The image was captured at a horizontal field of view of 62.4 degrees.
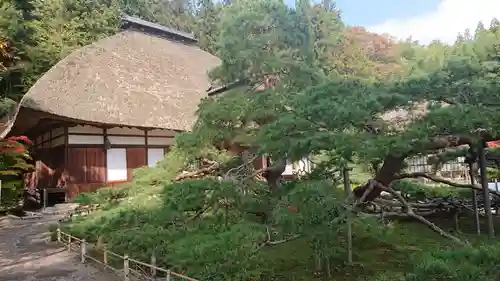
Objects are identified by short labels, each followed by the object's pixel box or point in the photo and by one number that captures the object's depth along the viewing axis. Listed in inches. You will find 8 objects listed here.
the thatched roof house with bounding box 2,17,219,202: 491.8
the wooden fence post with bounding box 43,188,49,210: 505.4
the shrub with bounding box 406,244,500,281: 113.2
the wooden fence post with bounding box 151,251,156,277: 178.8
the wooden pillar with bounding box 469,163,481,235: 282.2
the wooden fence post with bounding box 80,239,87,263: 254.7
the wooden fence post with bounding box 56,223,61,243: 315.6
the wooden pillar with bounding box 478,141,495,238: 244.1
